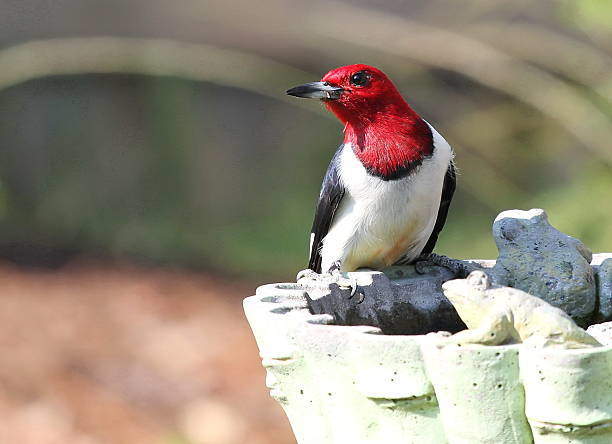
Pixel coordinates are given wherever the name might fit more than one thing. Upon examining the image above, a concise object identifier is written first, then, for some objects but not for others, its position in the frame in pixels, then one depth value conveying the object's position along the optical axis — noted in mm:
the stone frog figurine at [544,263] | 4258
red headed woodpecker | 4891
